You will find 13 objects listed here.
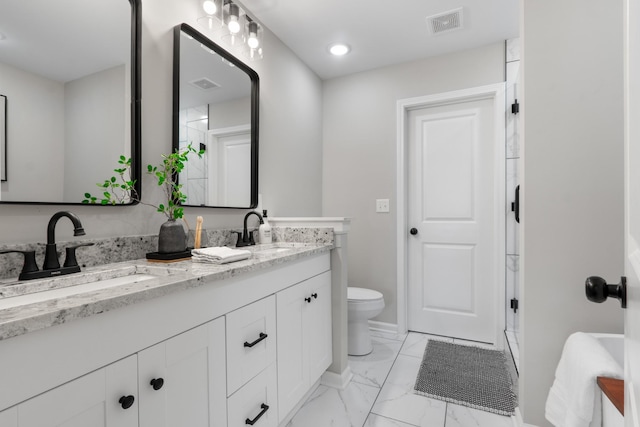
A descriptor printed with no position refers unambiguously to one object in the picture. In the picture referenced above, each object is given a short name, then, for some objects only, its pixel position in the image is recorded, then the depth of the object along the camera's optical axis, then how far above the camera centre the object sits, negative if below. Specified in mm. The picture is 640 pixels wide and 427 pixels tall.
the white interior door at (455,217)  2514 -53
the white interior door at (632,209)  389 +3
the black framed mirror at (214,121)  1577 +520
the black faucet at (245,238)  1809 -162
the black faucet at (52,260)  942 -153
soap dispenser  1973 -139
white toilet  2271 -794
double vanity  607 -357
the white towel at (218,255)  1216 -177
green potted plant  1237 +79
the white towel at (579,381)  993 -590
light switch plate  2752 +54
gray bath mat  1748 -1069
